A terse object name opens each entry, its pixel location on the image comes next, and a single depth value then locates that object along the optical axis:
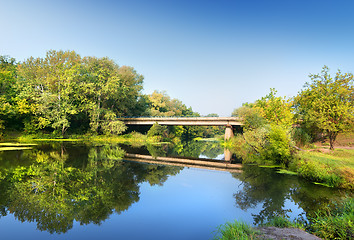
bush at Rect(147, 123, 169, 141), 45.28
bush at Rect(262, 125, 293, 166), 15.99
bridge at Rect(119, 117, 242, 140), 43.75
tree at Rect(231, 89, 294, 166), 16.27
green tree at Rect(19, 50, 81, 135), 34.38
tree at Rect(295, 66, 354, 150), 22.33
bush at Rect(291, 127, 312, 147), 25.48
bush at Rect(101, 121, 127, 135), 40.84
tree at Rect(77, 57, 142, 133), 39.38
